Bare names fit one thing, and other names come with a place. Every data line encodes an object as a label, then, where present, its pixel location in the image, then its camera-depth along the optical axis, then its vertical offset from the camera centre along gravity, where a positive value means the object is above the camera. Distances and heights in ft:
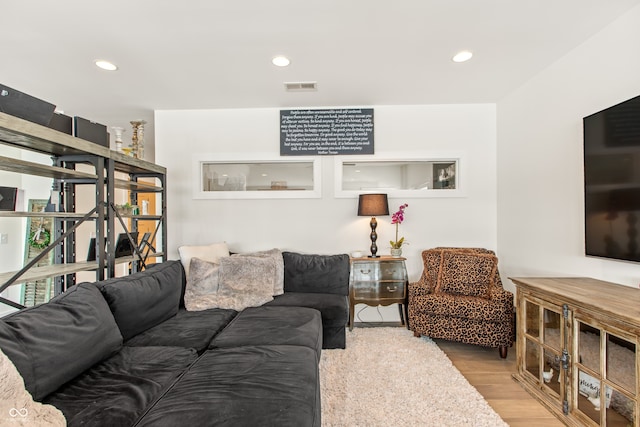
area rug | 5.78 -4.01
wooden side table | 10.34 -2.44
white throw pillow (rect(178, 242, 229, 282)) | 9.30 -1.32
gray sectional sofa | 3.73 -2.48
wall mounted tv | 5.75 +0.61
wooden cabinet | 4.64 -2.53
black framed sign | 11.53 +3.17
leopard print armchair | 8.33 -2.61
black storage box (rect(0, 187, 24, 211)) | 6.46 +0.34
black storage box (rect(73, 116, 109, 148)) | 7.04 +2.03
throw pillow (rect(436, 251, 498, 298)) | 9.33 -2.01
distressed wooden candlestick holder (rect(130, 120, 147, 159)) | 9.82 +2.45
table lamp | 10.69 +0.25
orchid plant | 11.07 -0.29
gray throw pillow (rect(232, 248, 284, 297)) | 9.48 -1.84
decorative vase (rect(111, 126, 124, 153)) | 9.05 +2.31
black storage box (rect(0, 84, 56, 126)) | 5.34 +2.02
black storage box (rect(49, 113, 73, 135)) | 6.63 +2.06
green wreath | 12.44 -1.13
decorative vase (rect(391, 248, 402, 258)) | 11.03 -1.51
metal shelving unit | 5.78 +0.83
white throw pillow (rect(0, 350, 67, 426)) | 3.05 -2.04
